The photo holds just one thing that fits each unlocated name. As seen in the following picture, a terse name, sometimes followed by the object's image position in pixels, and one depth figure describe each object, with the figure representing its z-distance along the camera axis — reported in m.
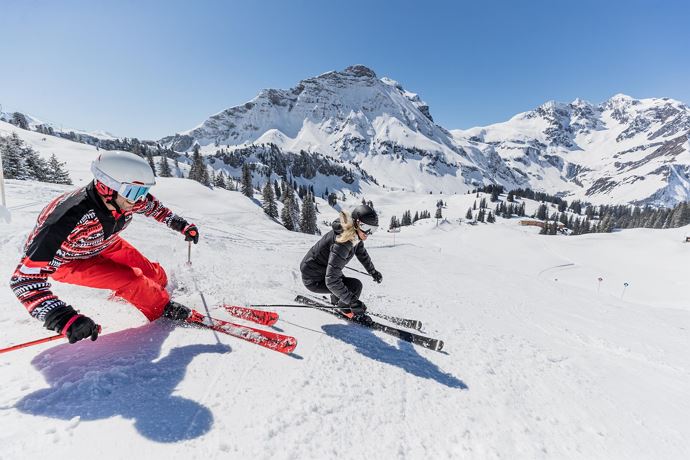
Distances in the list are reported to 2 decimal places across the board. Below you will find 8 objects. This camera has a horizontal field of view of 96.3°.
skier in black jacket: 5.00
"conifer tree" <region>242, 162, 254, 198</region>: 73.93
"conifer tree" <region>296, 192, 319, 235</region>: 64.41
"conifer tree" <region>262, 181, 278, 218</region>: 57.75
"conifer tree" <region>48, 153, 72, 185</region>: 40.84
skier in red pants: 3.04
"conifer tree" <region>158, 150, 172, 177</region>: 87.61
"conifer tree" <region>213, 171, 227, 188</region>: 84.84
